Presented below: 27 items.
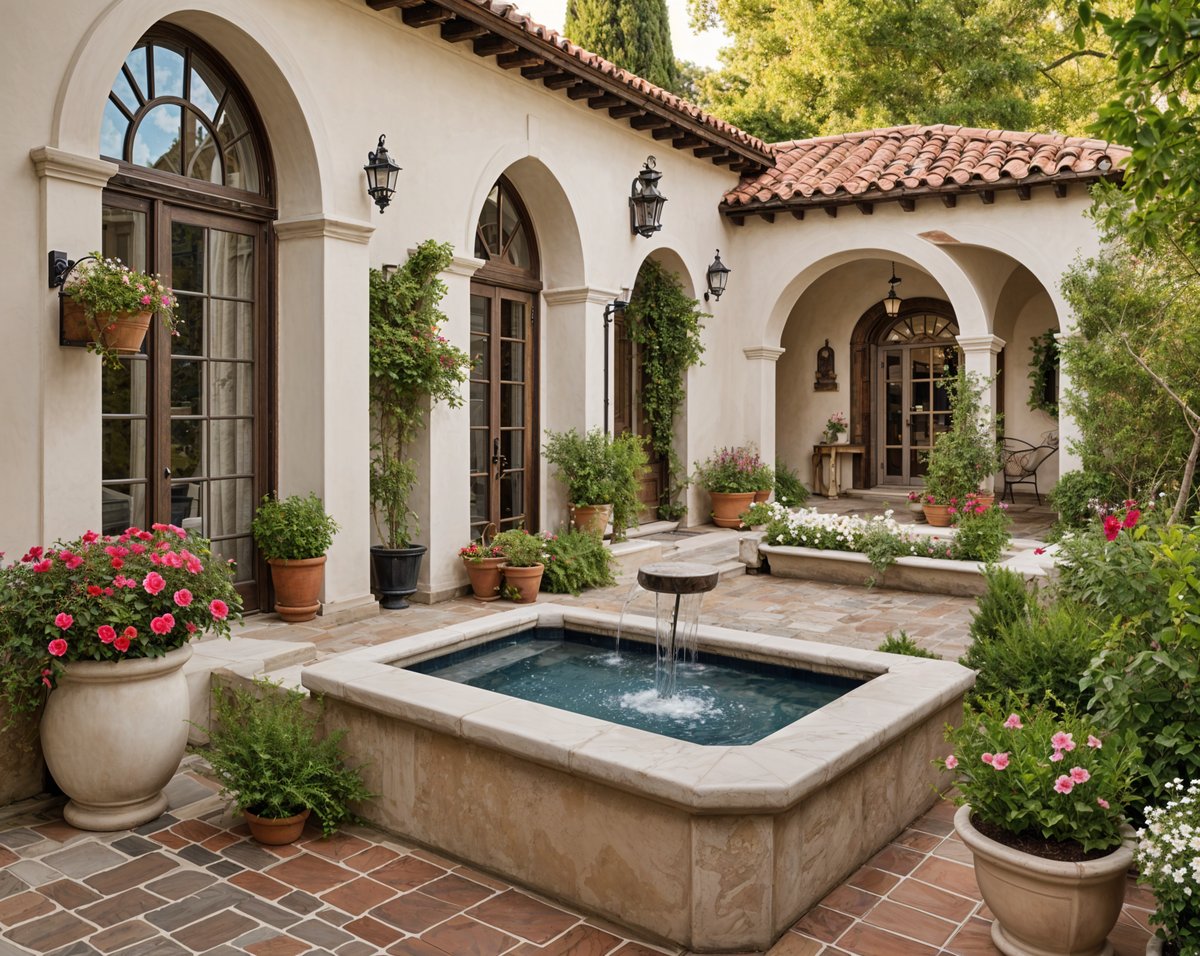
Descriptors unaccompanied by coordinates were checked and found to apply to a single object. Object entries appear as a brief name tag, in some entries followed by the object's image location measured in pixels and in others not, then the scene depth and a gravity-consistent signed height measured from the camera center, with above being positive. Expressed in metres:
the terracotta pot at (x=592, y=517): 9.91 -0.41
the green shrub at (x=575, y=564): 8.65 -0.78
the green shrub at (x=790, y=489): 13.76 -0.20
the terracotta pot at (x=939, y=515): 11.79 -0.48
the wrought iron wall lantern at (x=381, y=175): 7.49 +2.28
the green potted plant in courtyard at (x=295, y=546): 7.00 -0.49
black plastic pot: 7.86 -0.77
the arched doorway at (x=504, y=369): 9.49 +1.06
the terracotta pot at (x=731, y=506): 12.30 -0.38
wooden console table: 15.50 +0.13
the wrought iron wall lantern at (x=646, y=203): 10.77 +2.98
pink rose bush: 4.07 -0.55
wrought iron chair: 14.42 +0.24
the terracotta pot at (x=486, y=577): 8.37 -0.85
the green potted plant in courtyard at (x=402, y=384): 7.87 +0.74
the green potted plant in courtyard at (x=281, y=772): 4.04 -1.23
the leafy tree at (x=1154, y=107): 2.88 +1.23
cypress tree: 19.42 +8.74
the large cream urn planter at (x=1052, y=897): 2.97 -1.29
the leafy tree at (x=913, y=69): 18.73 +8.24
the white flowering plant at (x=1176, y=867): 2.67 -1.08
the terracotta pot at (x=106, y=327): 5.57 +0.85
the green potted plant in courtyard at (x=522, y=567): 8.34 -0.77
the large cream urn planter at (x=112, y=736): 4.11 -1.08
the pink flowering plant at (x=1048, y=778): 3.05 -0.96
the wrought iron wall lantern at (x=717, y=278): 12.31 +2.47
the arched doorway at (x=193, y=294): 6.40 +1.30
